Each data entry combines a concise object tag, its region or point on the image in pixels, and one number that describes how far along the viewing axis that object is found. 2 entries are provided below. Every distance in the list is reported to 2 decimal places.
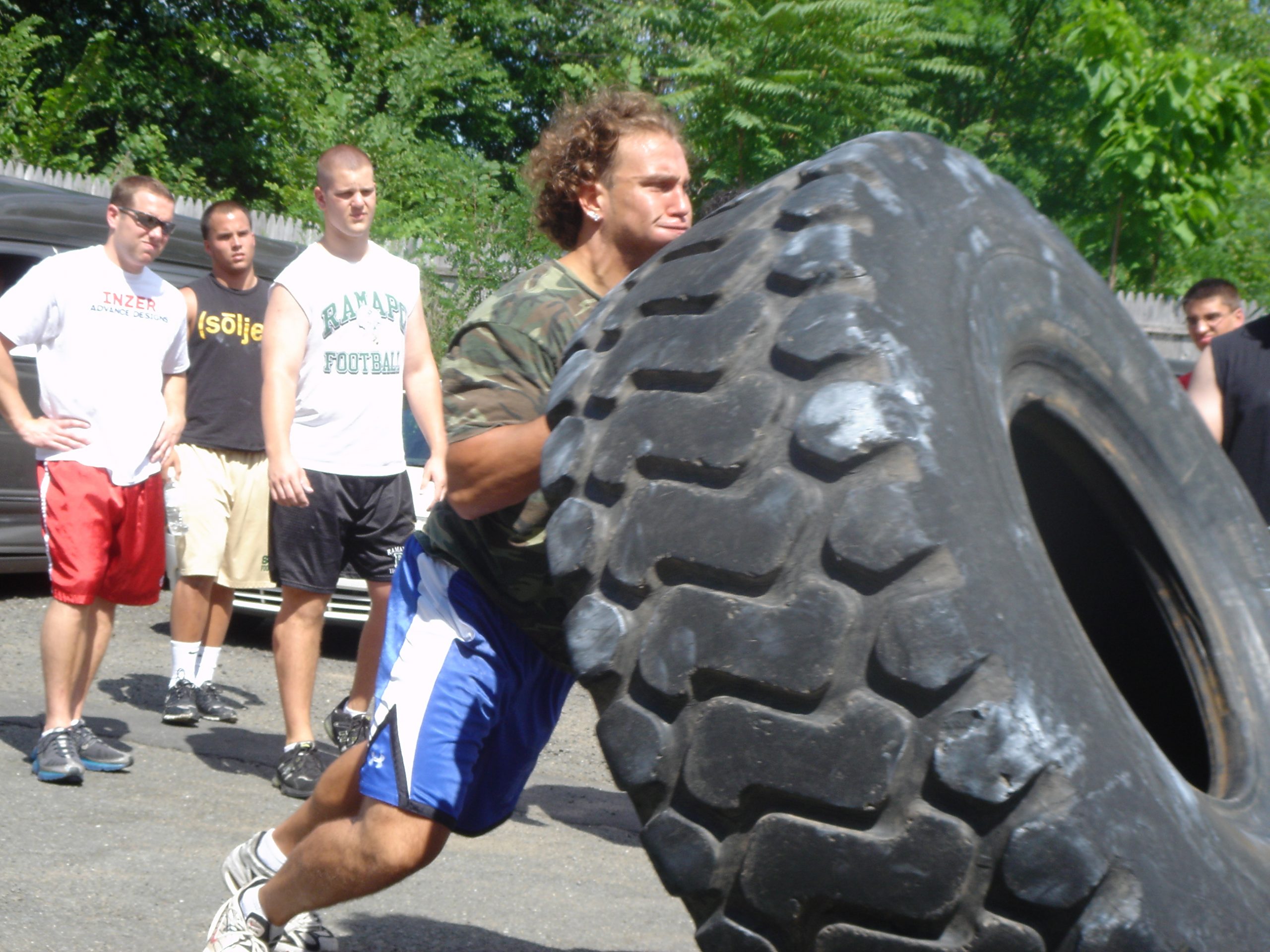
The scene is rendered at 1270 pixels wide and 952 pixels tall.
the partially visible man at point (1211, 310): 6.12
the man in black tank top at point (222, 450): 5.55
